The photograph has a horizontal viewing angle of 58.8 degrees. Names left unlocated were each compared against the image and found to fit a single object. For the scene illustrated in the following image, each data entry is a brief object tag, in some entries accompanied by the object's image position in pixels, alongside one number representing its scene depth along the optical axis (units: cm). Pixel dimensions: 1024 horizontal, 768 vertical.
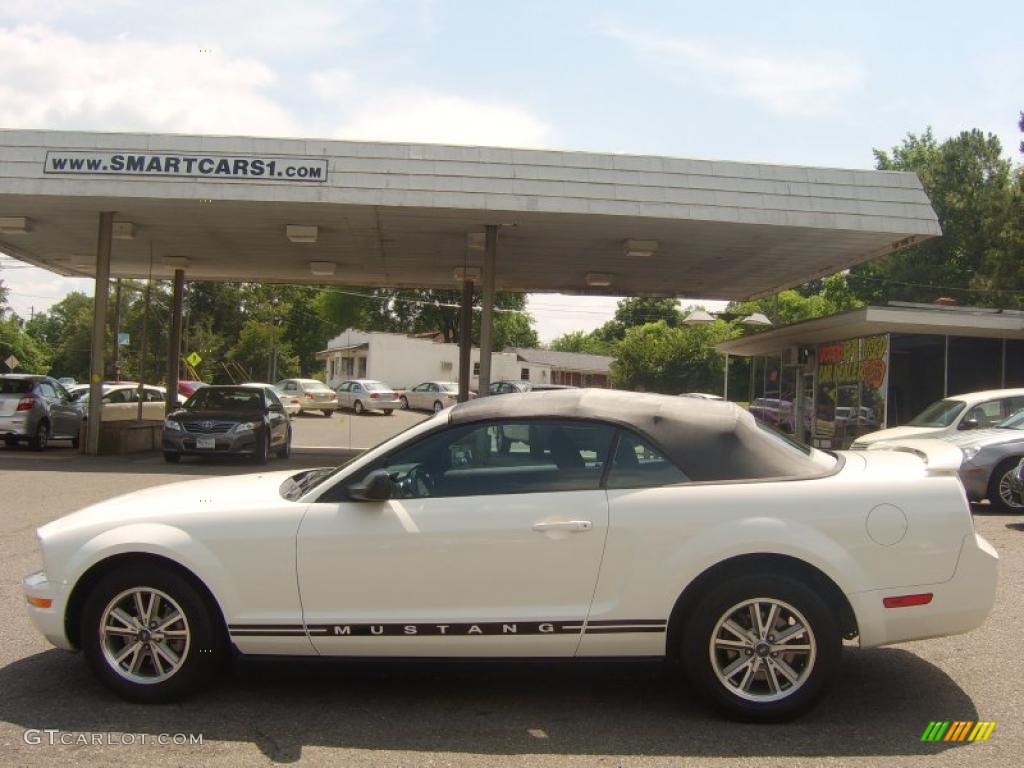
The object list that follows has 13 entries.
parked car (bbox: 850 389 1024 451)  1295
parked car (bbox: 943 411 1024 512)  1140
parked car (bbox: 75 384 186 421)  2312
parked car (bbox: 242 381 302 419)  3590
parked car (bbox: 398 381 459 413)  4341
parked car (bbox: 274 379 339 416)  3916
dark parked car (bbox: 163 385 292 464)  1644
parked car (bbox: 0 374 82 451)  1883
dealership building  1936
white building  5438
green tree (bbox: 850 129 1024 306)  4891
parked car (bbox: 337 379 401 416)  4103
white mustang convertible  423
